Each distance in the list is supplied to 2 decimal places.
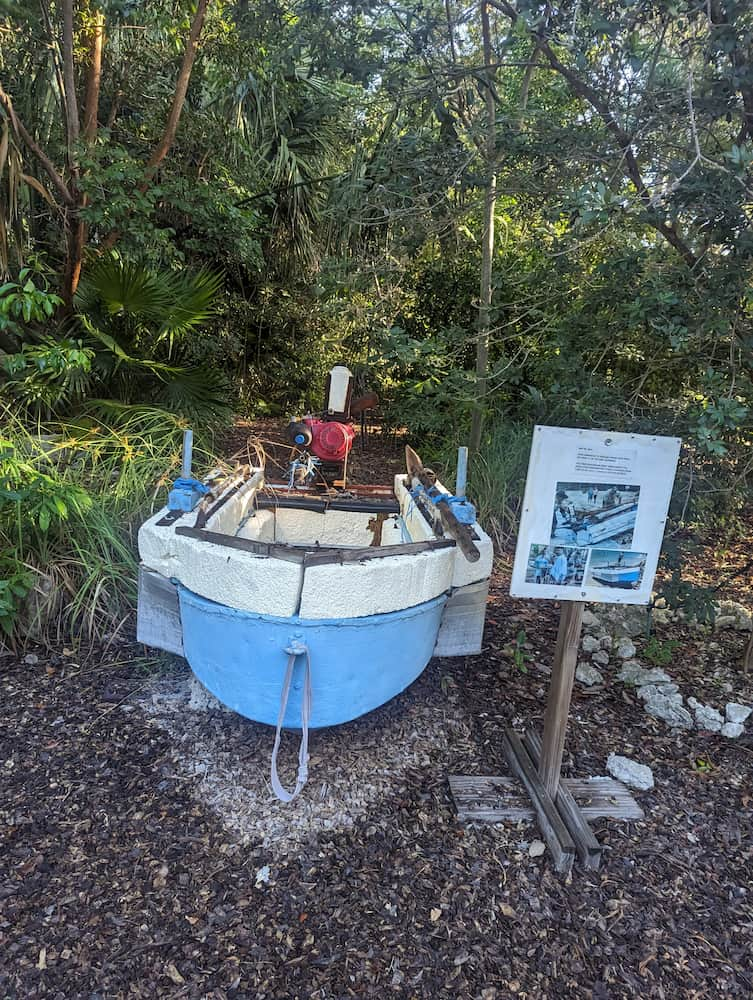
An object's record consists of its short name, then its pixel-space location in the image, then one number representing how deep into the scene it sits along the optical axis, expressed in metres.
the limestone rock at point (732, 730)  2.91
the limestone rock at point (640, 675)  3.30
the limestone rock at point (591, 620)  3.91
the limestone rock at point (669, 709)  3.02
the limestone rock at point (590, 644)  3.67
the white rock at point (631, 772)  2.62
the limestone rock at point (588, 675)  3.36
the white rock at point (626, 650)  3.59
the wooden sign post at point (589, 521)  2.11
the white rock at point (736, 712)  2.97
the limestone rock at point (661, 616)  3.98
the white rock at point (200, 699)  3.02
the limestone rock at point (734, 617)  3.90
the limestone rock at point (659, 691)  3.14
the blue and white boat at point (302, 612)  2.25
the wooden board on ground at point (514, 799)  2.41
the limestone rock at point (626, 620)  3.84
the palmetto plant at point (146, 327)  4.86
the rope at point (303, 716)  2.18
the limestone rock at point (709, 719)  2.98
